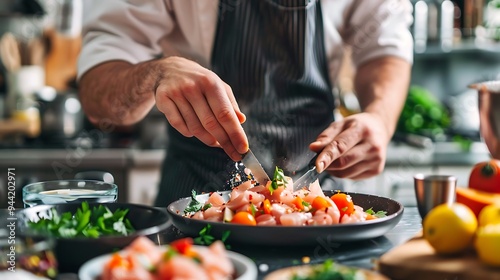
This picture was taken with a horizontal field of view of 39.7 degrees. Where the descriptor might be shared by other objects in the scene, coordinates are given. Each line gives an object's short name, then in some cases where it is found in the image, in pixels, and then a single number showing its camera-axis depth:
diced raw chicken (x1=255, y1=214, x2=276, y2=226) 1.18
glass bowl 1.25
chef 1.81
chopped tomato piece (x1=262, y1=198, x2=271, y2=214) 1.21
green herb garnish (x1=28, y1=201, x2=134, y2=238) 1.06
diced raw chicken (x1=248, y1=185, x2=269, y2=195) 1.31
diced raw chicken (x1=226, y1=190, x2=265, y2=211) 1.24
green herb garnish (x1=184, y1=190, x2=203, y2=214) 1.34
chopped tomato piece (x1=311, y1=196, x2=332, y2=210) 1.22
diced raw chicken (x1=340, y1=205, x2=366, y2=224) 1.20
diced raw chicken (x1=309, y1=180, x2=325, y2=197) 1.36
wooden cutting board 0.99
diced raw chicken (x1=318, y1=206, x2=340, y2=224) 1.19
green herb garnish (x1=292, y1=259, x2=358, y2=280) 0.86
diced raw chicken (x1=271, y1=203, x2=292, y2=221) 1.20
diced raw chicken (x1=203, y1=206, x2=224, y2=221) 1.23
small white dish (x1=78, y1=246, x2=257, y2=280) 0.85
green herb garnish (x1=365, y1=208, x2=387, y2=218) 1.32
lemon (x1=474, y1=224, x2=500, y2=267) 0.98
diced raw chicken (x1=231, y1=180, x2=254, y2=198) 1.34
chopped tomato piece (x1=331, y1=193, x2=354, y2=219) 1.24
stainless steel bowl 1.39
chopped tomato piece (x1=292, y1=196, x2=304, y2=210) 1.25
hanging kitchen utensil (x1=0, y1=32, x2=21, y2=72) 3.81
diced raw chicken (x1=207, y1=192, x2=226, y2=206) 1.33
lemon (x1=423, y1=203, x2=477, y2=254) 1.05
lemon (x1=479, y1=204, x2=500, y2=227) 1.10
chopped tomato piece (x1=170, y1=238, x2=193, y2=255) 0.88
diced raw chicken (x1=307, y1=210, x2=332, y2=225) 1.17
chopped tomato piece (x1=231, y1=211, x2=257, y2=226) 1.17
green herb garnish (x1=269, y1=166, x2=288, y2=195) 1.29
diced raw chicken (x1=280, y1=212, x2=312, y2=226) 1.17
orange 1.27
